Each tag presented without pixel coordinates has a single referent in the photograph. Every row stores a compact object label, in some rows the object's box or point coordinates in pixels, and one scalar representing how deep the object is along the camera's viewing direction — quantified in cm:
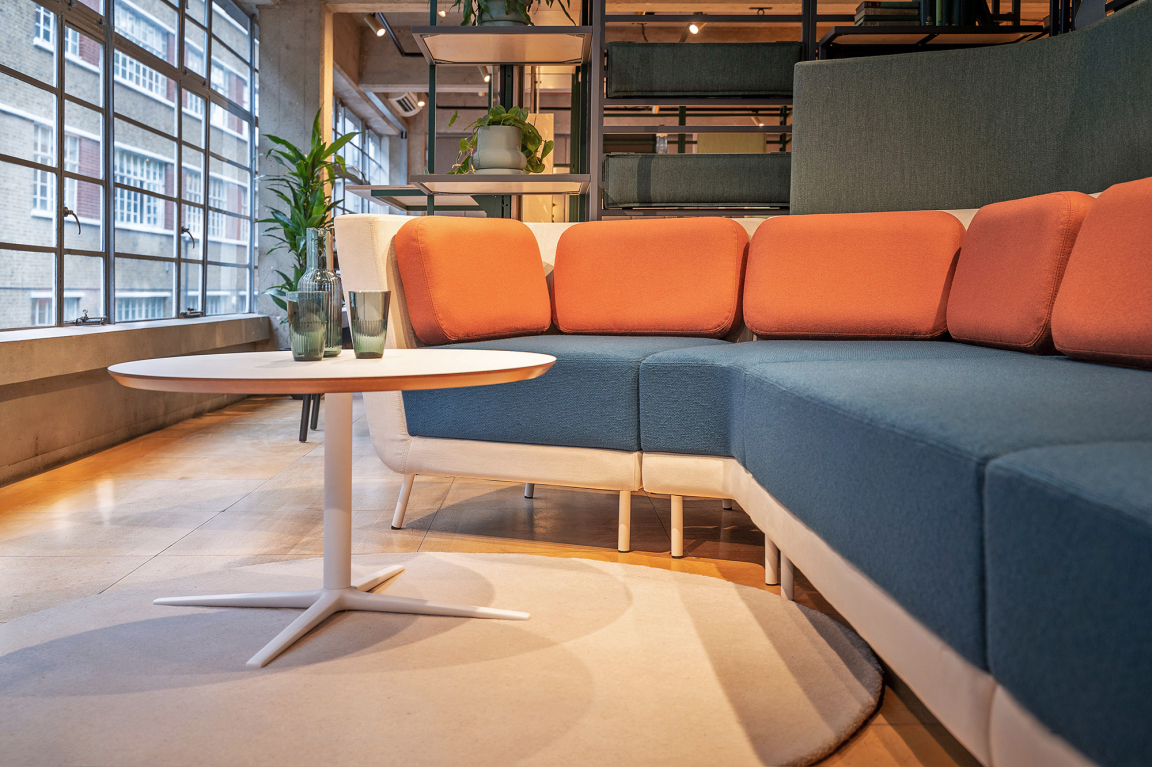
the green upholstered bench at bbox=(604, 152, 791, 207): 313
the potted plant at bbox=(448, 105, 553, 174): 312
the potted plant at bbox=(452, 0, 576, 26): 308
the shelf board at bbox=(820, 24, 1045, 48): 298
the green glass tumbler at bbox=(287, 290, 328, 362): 144
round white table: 111
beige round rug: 106
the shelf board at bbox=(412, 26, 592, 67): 305
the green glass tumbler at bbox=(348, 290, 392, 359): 149
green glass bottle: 149
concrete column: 610
